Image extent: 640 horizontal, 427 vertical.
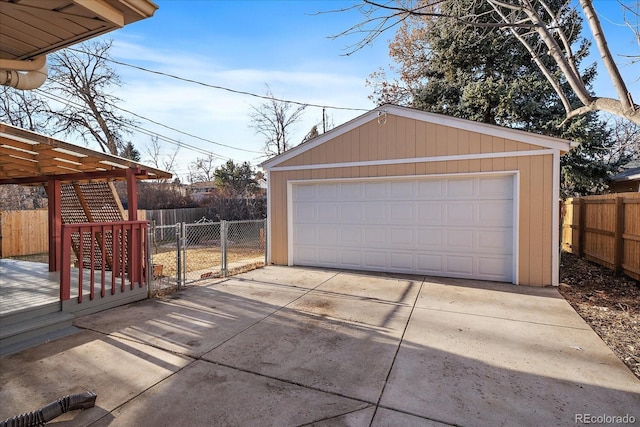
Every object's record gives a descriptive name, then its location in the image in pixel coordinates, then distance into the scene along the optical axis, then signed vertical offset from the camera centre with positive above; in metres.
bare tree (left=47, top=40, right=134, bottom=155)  14.23 +5.37
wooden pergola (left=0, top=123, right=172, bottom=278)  3.87 +0.68
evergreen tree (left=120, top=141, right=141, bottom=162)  23.49 +4.41
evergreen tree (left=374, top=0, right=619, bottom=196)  9.66 +3.92
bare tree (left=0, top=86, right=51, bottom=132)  13.53 +4.38
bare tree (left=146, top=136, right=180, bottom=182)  24.75 +4.29
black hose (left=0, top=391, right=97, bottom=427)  1.95 -1.32
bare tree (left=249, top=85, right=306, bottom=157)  21.41 +6.02
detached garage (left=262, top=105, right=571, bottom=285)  5.58 +0.20
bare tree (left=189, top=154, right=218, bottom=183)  28.66 +3.78
